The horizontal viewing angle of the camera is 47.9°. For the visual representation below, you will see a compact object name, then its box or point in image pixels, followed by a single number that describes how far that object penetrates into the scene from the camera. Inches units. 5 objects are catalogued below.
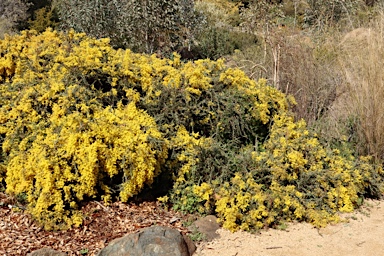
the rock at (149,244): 151.6
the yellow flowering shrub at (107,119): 172.6
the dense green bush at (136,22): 474.3
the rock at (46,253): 150.8
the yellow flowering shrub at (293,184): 182.2
